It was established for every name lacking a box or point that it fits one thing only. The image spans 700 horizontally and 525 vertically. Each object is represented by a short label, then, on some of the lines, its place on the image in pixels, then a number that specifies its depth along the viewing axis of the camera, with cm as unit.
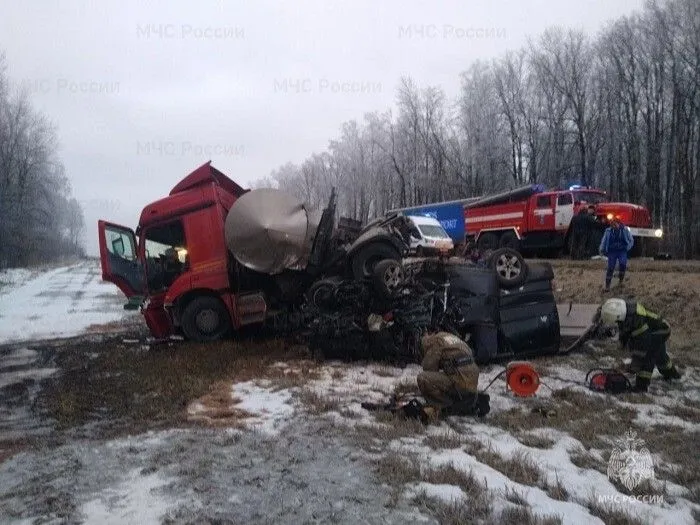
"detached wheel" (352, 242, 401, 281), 908
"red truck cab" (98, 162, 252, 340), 977
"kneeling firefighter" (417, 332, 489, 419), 543
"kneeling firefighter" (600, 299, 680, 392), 643
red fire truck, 1738
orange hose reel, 618
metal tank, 938
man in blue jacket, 1141
